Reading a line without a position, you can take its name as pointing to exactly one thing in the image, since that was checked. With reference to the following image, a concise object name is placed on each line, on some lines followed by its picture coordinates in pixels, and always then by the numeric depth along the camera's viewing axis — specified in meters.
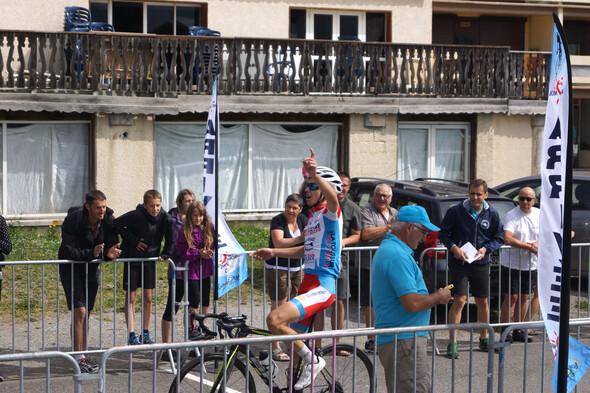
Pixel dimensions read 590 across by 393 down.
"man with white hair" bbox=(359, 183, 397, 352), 9.88
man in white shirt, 10.00
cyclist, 6.71
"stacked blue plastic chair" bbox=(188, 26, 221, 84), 17.73
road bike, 6.48
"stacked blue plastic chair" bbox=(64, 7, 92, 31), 17.73
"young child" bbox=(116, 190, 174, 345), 9.28
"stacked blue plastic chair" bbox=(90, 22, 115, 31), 17.77
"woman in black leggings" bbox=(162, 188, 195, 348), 9.20
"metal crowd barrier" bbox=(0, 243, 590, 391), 9.83
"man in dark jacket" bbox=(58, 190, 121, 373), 8.77
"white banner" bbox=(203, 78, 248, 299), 8.23
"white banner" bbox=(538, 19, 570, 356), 4.95
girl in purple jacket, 9.17
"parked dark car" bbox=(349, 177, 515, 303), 10.41
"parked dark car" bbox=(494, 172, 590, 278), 12.05
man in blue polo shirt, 5.76
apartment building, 16.95
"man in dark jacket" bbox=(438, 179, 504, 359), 9.59
